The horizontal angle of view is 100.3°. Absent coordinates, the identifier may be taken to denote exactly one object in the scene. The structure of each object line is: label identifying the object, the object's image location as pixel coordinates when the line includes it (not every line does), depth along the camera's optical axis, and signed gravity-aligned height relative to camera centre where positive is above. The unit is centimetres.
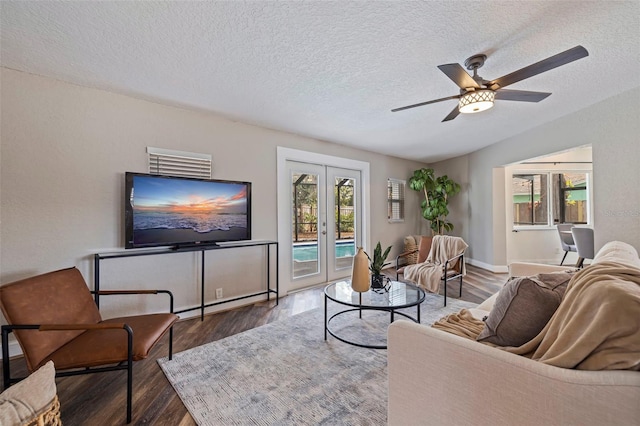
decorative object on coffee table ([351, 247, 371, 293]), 243 -54
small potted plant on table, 267 -54
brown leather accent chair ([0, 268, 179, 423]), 155 -75
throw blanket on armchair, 327 -67
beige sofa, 79 -59
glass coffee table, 226 -76
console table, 243 -38
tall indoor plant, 573 +48
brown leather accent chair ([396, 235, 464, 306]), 339 -66
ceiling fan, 178 +98
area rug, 159 -117
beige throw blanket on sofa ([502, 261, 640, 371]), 81 -37
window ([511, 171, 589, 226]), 570 +35
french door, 420 -10
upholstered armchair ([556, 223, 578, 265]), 492 -41
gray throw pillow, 112 -41
